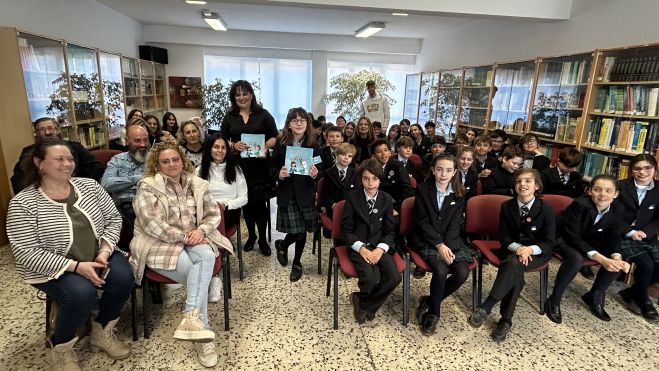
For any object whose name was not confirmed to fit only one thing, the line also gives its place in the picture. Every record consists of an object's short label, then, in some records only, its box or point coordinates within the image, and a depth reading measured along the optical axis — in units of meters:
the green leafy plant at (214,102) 8.67
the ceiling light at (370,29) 7.30
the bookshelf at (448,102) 7.11
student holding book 3.22
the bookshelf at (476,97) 6.16
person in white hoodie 7.47
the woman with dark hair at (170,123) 5.95
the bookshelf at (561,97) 4.44
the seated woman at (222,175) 3.08
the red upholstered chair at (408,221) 2.84
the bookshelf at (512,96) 5.29
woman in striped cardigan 1.93
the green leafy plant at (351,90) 9.11
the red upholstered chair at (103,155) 3.60
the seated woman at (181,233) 2.21
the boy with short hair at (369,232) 2.52
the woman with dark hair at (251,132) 3.48
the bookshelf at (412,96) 9.06
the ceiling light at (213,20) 6.76
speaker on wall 8.02
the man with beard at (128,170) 2.89
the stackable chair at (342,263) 2.51
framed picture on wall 9.05
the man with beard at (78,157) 3.17
